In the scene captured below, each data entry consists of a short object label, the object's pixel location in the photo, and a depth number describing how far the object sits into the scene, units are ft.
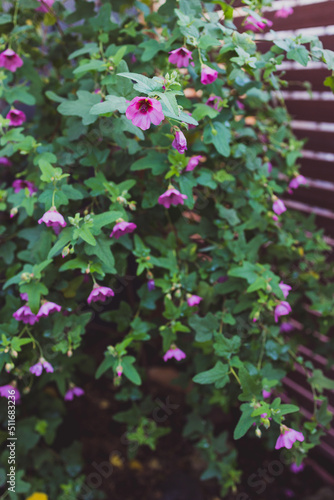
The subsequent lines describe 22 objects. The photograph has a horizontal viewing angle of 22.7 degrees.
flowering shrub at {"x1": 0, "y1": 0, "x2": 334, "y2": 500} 2.51
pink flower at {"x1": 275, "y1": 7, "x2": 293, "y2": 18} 2.83
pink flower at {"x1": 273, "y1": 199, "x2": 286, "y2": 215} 2.79
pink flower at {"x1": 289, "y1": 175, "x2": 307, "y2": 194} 2.93
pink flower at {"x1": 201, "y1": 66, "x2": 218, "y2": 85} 2.49
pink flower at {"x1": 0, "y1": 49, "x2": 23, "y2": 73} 2.74
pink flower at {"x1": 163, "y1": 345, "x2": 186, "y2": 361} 2.67
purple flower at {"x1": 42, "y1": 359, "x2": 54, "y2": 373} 2.57
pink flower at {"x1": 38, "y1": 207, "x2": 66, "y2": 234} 2.40
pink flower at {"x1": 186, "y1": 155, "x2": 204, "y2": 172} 2.59
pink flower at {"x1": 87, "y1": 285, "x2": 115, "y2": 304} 2.48
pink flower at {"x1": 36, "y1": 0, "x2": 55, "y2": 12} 2.80
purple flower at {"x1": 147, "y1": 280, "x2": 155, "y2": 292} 2.67
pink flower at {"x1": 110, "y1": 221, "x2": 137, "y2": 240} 2.48
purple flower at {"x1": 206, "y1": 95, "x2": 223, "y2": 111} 2.62
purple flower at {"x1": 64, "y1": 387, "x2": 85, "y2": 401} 2.88
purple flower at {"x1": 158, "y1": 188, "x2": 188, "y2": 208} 2.54
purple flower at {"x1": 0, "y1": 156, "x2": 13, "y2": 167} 2.95
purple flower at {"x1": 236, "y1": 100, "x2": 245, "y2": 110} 2.91
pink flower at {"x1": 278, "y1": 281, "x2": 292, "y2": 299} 2.64
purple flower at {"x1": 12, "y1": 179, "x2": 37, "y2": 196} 2.72
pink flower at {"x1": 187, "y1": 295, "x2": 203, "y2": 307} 2.67
